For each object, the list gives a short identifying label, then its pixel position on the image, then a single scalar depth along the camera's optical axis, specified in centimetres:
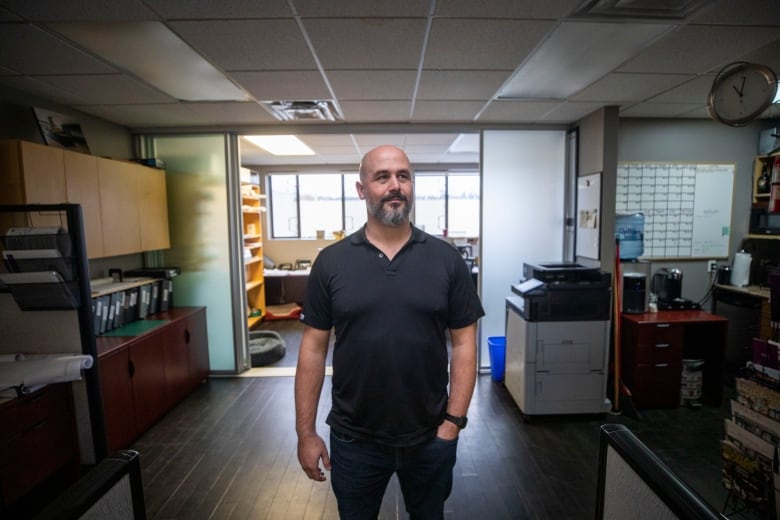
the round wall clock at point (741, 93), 208
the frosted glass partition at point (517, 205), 366
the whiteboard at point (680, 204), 356
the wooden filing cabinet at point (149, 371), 248
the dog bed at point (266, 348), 409
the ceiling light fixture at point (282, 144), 456
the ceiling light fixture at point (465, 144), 442
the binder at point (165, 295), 349
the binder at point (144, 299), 322
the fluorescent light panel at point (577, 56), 188
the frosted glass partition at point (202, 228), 365
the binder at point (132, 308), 310
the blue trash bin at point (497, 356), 354
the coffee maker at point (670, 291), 323
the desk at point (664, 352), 293
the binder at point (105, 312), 280
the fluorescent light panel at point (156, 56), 183
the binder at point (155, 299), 337
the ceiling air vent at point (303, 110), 299
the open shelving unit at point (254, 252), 539
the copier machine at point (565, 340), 278
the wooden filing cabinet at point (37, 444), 184
